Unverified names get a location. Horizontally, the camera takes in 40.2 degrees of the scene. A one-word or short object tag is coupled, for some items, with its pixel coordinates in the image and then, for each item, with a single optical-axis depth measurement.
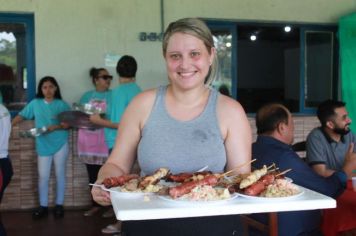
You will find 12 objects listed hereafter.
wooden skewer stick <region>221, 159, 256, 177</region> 1.81
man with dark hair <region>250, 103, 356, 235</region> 2.65
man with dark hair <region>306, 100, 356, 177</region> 3.44
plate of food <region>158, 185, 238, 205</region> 1.55
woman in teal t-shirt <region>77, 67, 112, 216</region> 5.27
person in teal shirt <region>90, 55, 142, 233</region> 4.32
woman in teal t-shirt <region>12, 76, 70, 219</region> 5.18
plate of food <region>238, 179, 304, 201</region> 1.62
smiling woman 1.77
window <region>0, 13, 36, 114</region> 5.39
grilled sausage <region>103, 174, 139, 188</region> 1.75
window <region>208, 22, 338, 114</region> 6.00
